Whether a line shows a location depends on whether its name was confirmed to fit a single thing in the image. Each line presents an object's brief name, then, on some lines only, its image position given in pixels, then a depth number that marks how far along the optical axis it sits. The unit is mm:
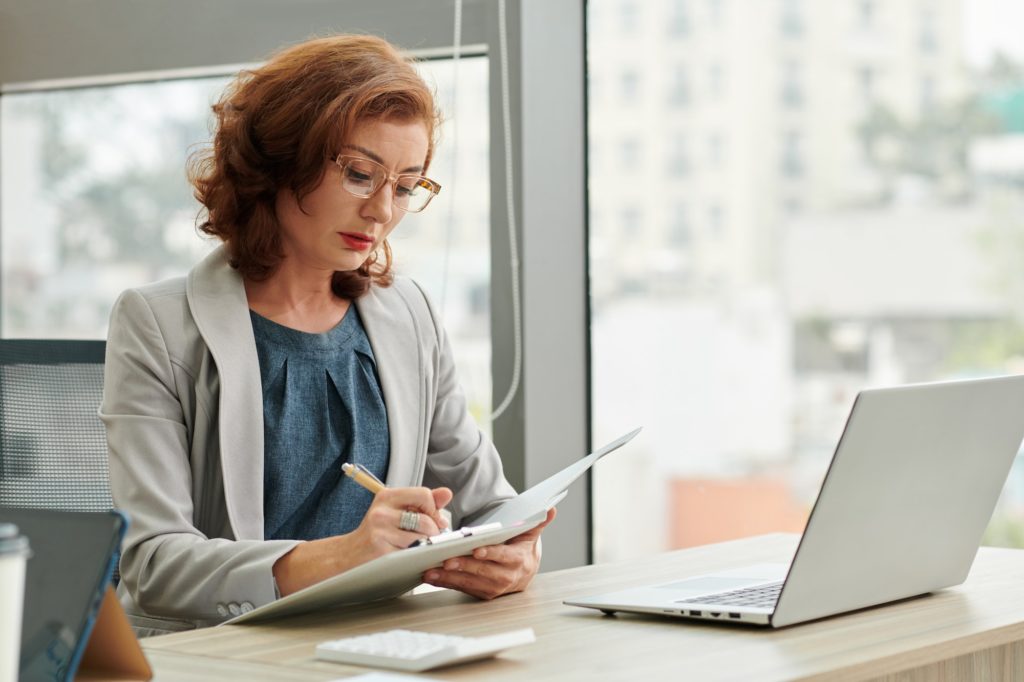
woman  2732
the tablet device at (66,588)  2190
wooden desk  2319
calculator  2309
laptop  2425
